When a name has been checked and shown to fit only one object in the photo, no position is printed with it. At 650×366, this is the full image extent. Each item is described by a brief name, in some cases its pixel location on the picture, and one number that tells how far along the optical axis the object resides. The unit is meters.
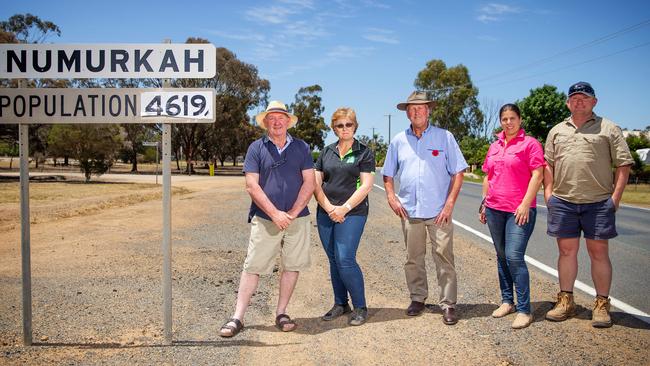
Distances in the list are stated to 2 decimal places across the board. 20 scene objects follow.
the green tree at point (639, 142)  57.92
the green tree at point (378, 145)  106.72
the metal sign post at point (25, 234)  3.84
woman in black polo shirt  4.44
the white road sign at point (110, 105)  3.88
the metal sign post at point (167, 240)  3.86
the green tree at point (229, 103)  53.06
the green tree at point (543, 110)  50.47
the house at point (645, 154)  54.59
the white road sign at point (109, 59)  3.84
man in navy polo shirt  4.20
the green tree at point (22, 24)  45.06
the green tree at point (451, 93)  72.06
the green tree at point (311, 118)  84.06
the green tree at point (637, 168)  34.17
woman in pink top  4.42
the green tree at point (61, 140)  36.69
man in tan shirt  4.32
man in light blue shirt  4.57
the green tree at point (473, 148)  56.96
